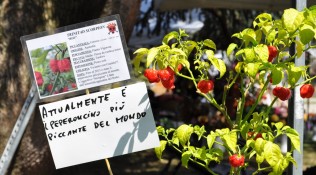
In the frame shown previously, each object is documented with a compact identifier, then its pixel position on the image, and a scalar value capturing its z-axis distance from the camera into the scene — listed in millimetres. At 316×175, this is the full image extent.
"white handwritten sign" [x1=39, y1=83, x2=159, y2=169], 2957
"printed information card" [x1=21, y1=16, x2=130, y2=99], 3008
